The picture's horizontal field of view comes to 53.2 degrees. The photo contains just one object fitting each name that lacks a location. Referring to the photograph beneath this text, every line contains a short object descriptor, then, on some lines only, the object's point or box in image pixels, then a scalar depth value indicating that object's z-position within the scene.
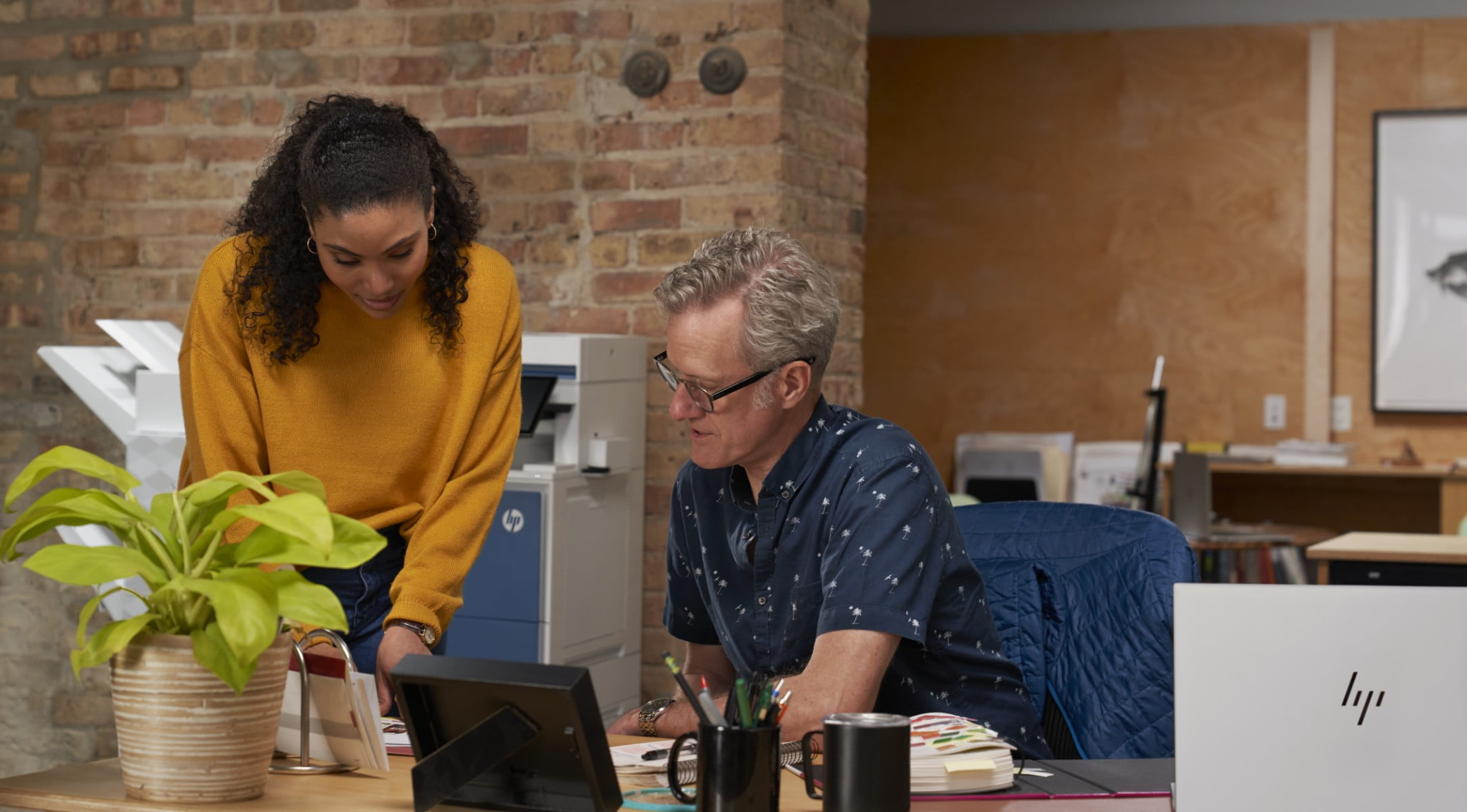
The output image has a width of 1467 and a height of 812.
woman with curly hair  1.79
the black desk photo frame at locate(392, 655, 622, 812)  1.17
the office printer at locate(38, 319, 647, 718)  3.25
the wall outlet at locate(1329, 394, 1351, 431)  5.82
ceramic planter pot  1.16
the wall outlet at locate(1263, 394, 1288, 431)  5.88
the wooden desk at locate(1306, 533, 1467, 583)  3.11
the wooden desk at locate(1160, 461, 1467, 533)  5.63
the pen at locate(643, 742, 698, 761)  1.37
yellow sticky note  1.29
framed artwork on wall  5.68
